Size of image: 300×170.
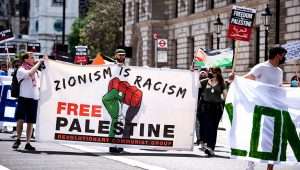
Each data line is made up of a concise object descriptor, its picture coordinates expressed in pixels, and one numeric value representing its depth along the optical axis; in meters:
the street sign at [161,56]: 34.77
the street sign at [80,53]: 40.84
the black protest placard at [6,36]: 28.75
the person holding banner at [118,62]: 14.57
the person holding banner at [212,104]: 15.50
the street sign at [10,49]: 34.07
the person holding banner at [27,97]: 14.58
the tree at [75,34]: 105.47
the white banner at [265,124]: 10.77
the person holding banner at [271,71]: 10.76
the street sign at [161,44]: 34.05
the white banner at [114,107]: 14.48
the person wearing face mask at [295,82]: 21.09
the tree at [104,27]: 79.19
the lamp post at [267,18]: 32.48
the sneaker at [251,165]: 10.70
